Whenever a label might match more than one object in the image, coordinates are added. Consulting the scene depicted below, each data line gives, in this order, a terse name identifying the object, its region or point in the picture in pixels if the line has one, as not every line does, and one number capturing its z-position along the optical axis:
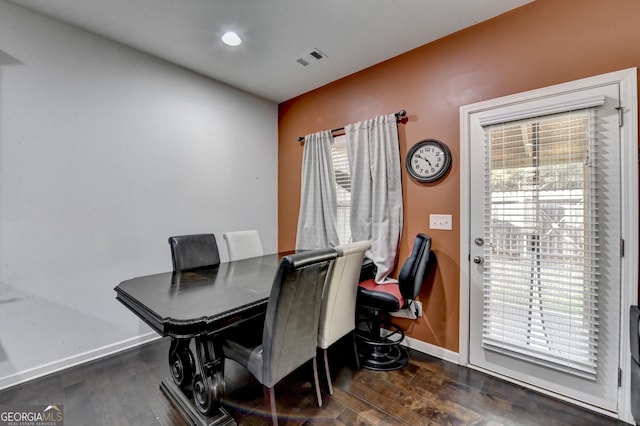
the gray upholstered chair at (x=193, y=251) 2.26
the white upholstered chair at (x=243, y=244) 2.73
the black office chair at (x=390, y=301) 2.10
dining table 1.30
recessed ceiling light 2.31
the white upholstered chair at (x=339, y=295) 1.80
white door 1.70
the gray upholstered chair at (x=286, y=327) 1.39
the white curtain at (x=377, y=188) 2.60
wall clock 2.35
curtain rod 2.59
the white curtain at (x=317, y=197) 3.19
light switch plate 2.33
